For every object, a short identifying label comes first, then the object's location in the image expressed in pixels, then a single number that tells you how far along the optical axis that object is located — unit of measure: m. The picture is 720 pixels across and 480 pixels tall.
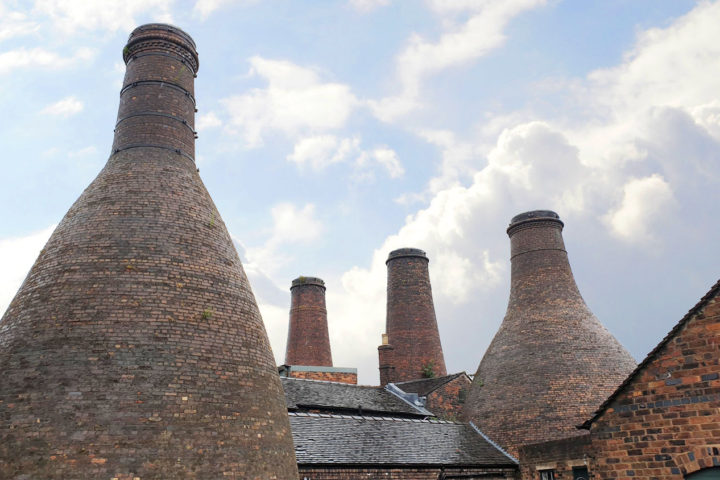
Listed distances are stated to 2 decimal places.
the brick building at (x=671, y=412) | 8.09
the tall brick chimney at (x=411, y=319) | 26.64
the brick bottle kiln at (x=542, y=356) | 17.28
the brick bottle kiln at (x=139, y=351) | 7.78
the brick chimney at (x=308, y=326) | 29.17
